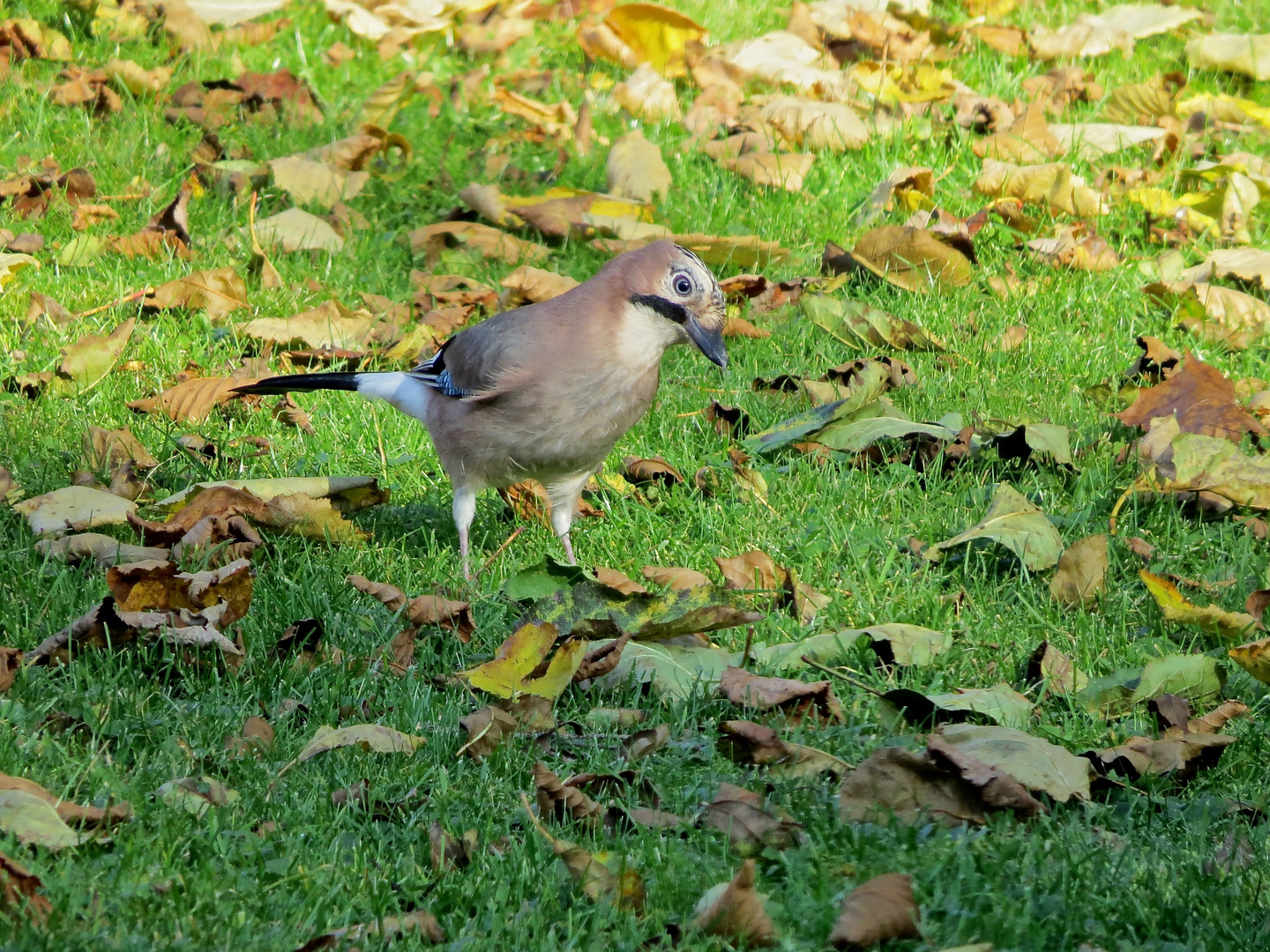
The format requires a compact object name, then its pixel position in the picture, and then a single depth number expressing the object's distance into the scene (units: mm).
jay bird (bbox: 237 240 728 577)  8328
